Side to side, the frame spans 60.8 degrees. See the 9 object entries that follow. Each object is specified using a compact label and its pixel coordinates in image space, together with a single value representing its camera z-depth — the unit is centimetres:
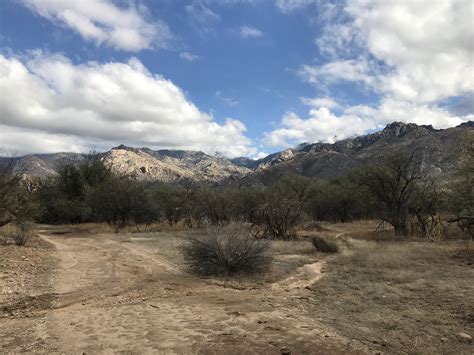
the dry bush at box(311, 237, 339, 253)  1983
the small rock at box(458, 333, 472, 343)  701
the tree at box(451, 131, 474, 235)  1948
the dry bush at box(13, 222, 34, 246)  1914
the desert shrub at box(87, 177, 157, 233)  3525
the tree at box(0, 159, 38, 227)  2048
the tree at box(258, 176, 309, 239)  2594
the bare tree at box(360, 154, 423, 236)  2934
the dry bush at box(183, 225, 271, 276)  1331
